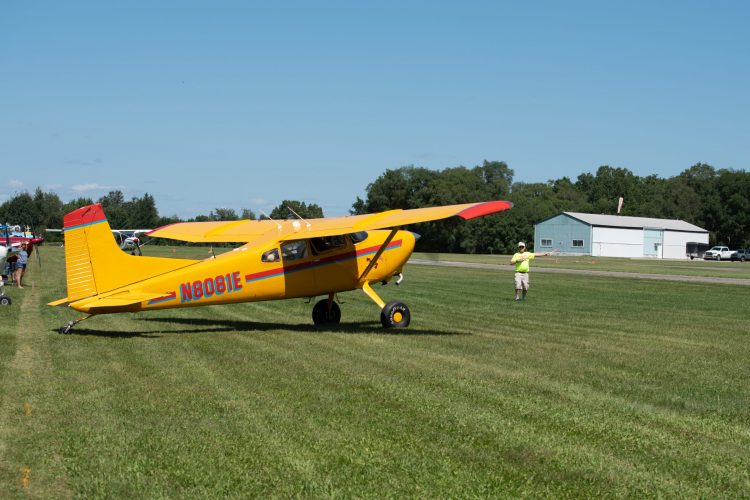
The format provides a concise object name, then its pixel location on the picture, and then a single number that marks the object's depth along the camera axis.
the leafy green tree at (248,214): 107.85
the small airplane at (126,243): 65.38
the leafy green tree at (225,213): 136.12
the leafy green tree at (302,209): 126.41
